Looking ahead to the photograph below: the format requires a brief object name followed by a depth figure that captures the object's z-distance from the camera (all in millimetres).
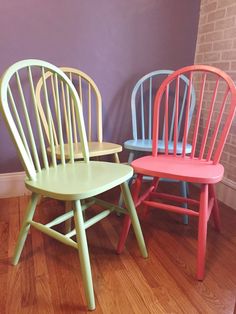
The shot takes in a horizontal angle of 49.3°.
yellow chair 1471
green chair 926
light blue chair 1546
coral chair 1078
